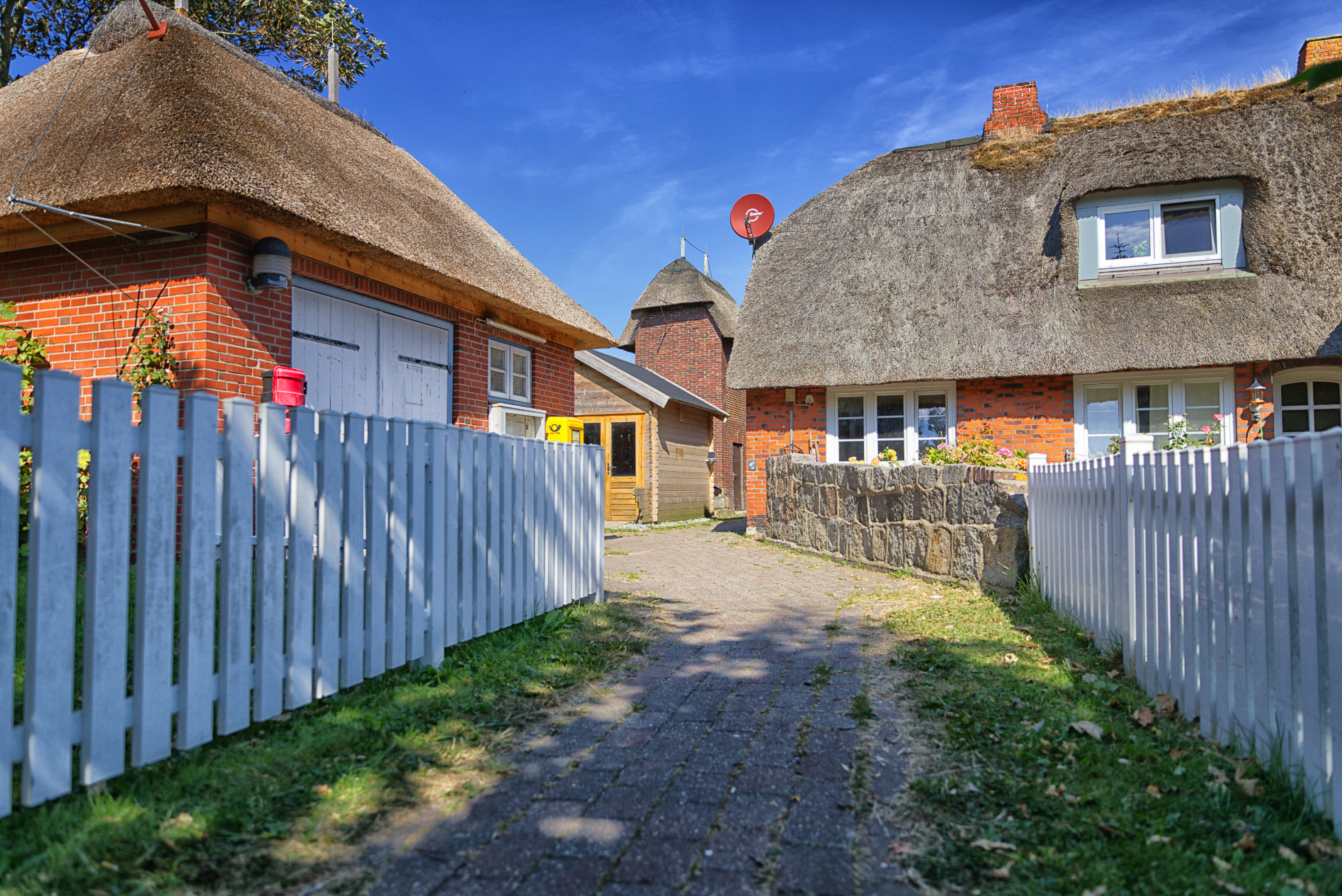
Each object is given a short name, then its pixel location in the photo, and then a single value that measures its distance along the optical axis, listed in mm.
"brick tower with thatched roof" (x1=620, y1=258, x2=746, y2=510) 22766
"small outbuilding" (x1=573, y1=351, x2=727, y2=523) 16266
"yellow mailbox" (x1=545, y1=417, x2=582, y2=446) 9992
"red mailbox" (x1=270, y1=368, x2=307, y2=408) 5695
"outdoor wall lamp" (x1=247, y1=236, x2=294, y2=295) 5594
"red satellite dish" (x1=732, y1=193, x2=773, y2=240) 16250
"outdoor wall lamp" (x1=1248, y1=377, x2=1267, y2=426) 10086
